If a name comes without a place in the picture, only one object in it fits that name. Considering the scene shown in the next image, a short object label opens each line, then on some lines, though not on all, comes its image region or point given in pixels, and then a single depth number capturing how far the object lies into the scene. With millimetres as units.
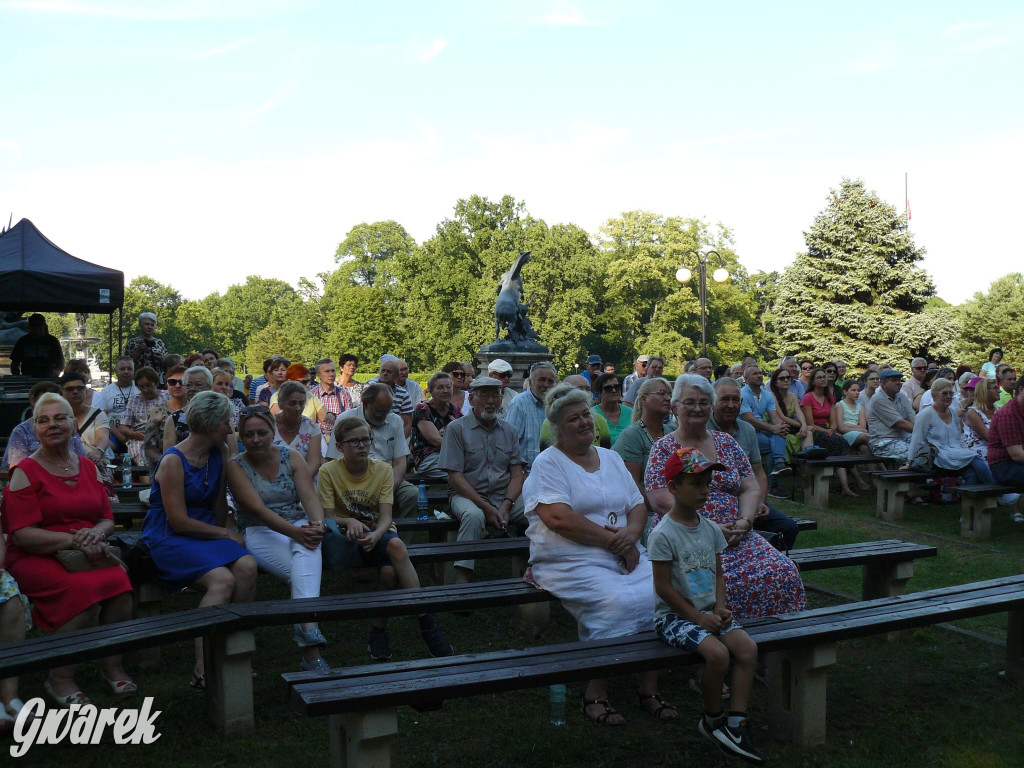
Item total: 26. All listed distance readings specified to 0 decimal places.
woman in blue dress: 4363
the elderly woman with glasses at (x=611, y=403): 7098
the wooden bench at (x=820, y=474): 9727
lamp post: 19125
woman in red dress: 4121
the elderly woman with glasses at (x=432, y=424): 7910
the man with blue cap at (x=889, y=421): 10266
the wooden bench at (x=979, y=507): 7879
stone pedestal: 21897
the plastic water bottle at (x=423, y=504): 6434
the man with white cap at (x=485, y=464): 6184
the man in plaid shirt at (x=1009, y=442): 8109
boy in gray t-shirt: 3490
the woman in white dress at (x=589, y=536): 4055
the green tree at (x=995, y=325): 39531
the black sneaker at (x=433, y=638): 4730
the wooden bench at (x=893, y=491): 8844
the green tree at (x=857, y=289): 32500
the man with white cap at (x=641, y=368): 14992
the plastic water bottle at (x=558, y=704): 3848
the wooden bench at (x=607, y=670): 3002
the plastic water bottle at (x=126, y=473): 7023
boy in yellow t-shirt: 4793
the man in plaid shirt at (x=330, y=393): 9328
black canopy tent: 10484
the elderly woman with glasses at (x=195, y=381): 6645
